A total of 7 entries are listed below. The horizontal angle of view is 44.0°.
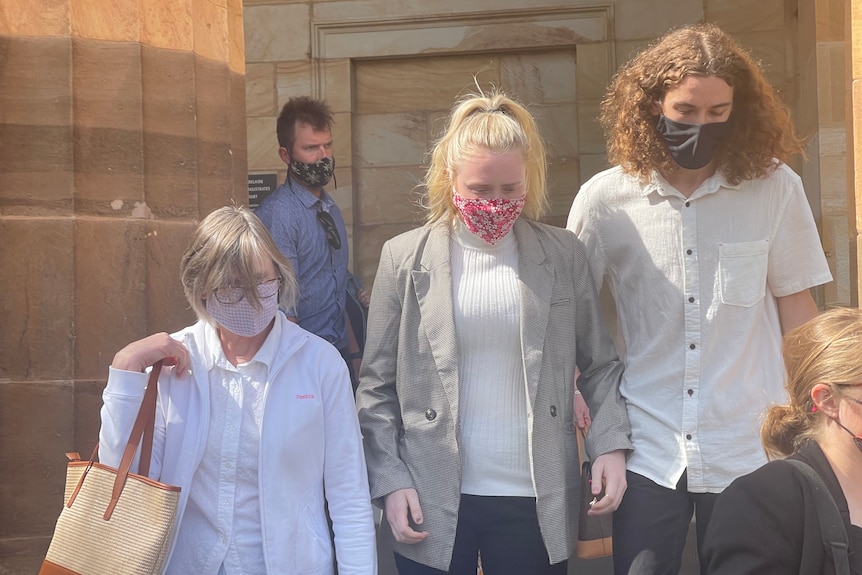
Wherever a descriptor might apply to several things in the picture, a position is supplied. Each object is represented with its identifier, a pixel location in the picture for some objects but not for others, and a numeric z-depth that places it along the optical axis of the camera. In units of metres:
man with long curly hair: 2.80
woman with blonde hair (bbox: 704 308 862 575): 2.07
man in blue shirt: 4.56
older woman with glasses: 2.53
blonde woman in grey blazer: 2.78
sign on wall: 7.44
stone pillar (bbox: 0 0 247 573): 3.64
